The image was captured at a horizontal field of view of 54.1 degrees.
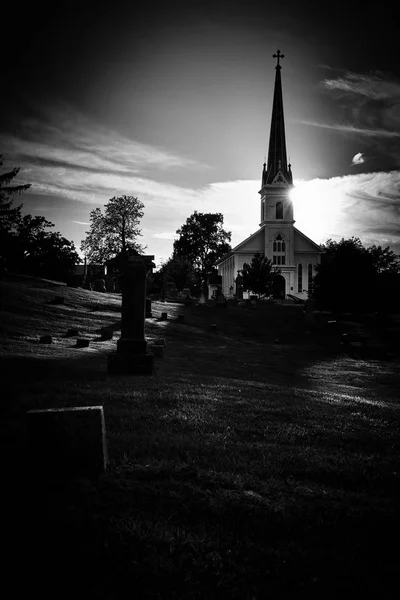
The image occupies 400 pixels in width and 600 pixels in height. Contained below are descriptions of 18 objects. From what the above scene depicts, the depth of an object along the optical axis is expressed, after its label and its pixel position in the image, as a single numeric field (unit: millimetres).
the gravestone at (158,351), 12797
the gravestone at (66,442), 3354
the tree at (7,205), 44562
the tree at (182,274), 64188
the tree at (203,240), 84500
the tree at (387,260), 55947
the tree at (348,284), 32594
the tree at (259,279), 45094
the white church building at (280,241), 61281
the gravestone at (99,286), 34156
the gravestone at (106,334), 16491
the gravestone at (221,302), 33406
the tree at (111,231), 52688
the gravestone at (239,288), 42391
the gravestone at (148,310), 24500
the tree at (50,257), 52094
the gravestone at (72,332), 16422
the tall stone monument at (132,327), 9328
